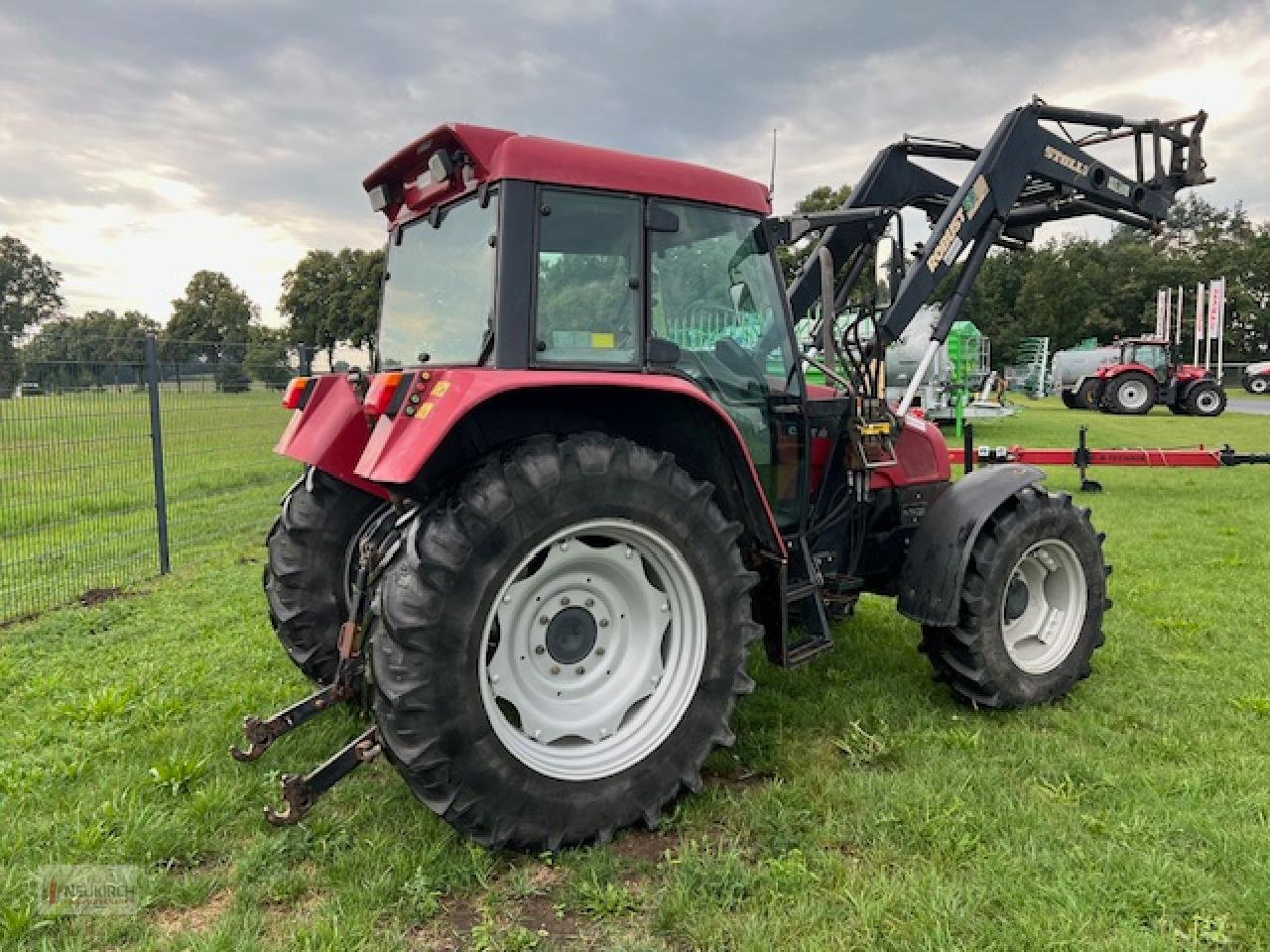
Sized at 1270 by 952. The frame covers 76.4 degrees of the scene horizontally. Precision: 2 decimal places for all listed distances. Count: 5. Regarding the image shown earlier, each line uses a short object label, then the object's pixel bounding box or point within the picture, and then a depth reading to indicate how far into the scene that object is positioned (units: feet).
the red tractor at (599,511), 8.30
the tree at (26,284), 216.13
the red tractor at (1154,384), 73.00
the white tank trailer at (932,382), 51.70
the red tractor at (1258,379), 114.32
